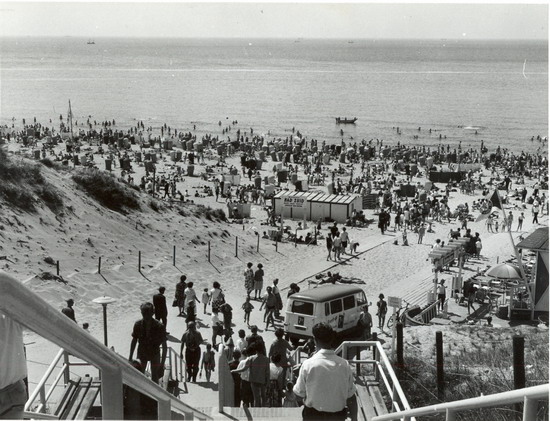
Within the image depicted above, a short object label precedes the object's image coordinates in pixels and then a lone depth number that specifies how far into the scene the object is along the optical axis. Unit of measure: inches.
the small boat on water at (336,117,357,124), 3267.7
